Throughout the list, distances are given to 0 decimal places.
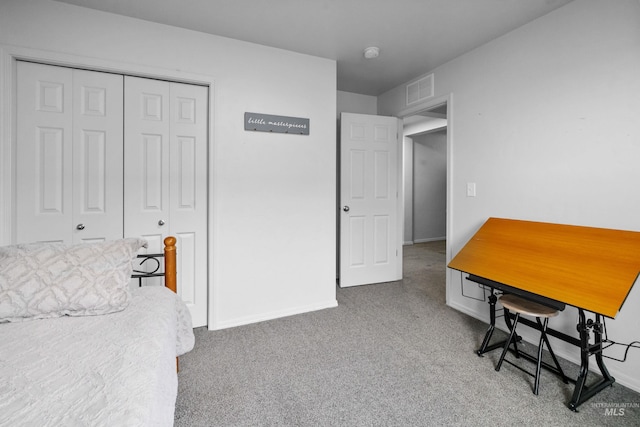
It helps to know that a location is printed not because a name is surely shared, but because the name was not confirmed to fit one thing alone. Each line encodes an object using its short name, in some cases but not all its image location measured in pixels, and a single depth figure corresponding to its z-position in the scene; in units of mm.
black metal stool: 1796
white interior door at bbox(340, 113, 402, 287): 3740
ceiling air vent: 3355
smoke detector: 2830
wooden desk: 1595
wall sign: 2717
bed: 792
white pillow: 1326
